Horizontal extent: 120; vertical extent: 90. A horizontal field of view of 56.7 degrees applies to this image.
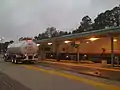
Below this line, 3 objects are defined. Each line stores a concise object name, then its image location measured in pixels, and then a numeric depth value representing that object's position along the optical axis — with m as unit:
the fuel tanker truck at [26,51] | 16.44
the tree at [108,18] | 34.10
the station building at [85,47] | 12.95
